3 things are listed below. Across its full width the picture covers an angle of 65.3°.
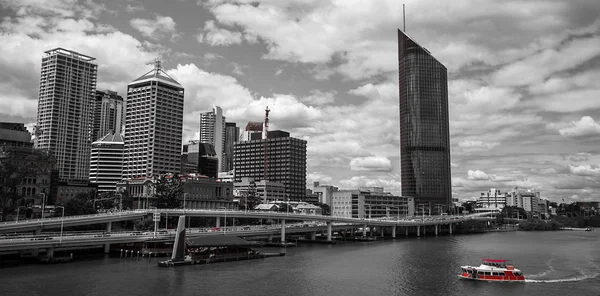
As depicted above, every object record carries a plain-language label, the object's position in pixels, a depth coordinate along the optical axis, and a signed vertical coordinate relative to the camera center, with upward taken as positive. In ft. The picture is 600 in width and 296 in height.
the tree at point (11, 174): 421.18 +23.54
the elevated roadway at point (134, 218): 349.88 -15.13
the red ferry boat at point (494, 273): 278.87 -39.57
